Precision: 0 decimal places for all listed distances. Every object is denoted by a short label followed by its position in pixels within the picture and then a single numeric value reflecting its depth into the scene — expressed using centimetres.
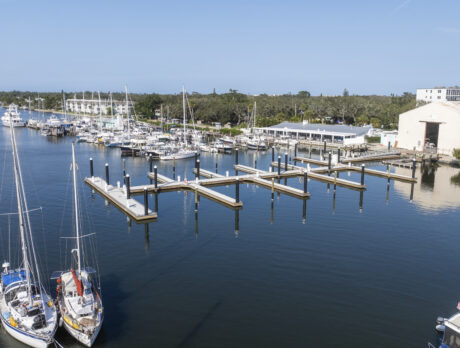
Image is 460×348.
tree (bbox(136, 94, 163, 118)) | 16525
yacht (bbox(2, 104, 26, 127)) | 13675
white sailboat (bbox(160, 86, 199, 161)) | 7744
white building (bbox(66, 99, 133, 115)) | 18962
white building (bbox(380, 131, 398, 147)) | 9388
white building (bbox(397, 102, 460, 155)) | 8144
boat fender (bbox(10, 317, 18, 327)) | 2097
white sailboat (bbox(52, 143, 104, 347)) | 2091
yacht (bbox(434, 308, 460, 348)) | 1895
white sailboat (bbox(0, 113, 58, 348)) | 2070
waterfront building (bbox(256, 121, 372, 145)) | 9781
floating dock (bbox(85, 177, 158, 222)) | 4047
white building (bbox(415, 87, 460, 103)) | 18412
